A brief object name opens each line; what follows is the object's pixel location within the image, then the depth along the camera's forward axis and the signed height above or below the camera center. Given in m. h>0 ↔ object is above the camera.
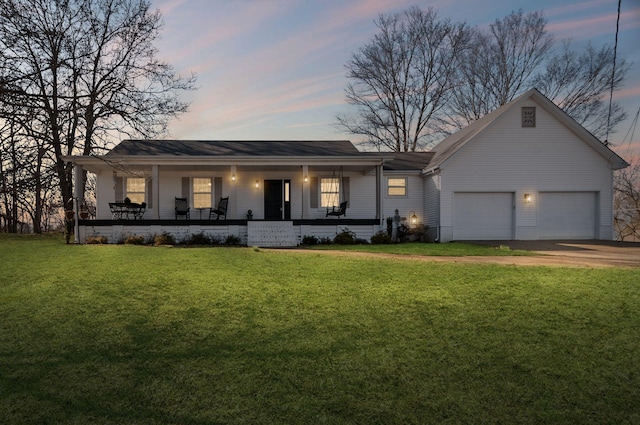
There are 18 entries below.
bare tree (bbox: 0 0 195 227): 19.86 +6.82
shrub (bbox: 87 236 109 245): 14.68 -1.01
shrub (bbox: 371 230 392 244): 15.88 -1.05
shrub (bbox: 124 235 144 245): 14.73 -1.01
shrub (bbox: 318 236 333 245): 15.53 -1.11
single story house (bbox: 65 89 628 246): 16.91 +1.12
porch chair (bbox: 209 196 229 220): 16.64 +0.10
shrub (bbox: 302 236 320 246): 15.46 -1.07
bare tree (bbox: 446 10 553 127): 29.03 +10.11
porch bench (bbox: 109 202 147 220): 15.58 +0.02
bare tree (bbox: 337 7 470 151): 29.79 +9.81
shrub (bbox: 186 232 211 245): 14.83 -1.02
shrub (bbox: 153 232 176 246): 14.55 -0.99
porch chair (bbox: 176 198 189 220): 17.06 +0.14
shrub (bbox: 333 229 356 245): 15.54 -1.00
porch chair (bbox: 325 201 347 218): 16.41 +0.00
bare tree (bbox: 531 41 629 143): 26.67 +8.21
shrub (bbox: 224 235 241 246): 15.12 -1.05
